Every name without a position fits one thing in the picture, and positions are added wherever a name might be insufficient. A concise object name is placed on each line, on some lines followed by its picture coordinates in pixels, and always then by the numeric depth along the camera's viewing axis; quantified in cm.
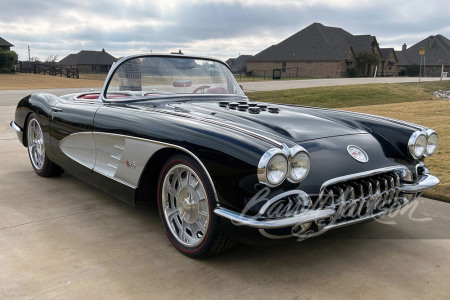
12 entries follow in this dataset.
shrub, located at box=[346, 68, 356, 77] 4922
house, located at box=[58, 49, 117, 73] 6956
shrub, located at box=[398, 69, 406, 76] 5872
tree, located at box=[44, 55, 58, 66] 5836
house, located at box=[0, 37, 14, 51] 4917
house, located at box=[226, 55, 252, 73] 8072
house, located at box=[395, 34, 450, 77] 6028
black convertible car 224
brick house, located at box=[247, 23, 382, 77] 4997
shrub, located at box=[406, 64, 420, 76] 5964
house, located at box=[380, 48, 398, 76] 5956
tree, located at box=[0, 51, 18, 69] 3572
